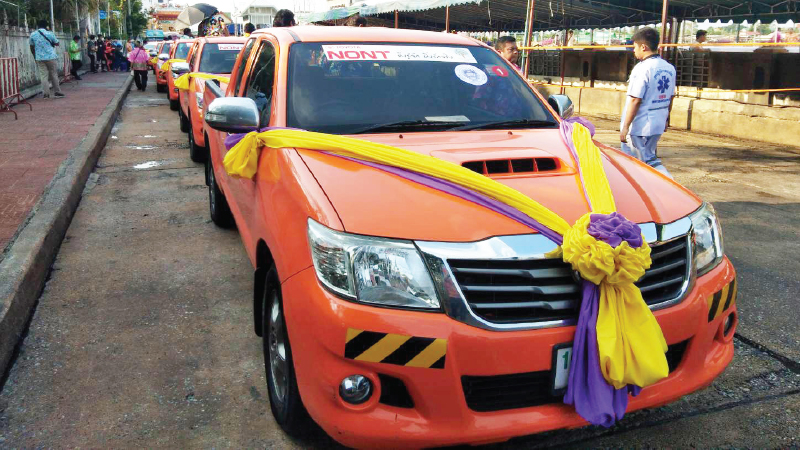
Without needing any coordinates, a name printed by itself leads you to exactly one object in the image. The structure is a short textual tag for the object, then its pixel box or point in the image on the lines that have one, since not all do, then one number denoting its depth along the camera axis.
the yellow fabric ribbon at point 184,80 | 9.23
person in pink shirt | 22.24
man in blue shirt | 16.98
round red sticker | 4.09
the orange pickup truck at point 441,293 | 2.29
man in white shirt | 6.14
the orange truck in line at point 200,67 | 8.86
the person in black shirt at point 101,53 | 37.19
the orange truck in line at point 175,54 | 15.91
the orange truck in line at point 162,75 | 21.42
